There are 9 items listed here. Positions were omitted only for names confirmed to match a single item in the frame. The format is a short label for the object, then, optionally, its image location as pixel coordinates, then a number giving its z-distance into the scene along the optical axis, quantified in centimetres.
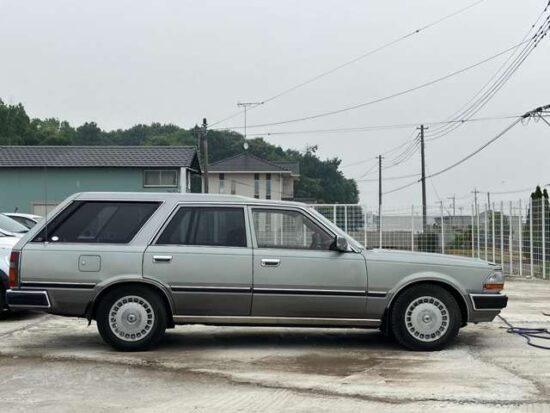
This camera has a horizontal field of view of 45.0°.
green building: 3162
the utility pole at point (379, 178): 6475
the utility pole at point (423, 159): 4741
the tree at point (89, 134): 8981
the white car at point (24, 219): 1332
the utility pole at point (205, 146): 3550
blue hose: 834
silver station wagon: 730
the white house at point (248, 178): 6806
